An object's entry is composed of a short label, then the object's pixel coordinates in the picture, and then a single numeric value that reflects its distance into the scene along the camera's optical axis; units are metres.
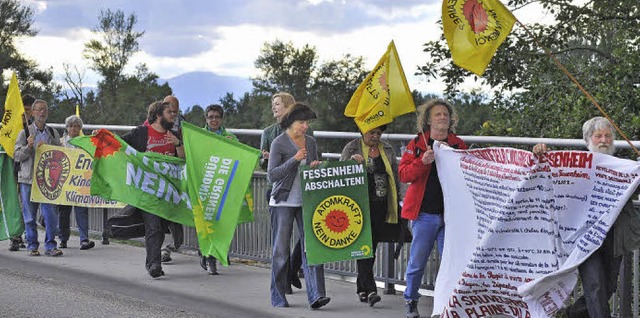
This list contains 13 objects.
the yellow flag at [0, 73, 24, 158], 13.20
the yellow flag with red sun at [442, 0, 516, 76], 8.26
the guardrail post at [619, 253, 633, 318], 8.45
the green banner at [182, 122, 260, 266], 10.89
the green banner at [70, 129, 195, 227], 11.75
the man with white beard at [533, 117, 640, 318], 7.55
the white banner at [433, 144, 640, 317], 7.60
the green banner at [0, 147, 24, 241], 13.59
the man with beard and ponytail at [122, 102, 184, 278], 11.54
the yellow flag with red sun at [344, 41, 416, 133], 9.36
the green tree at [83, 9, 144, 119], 84.75
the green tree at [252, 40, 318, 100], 79.38
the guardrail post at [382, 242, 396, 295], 10.55
